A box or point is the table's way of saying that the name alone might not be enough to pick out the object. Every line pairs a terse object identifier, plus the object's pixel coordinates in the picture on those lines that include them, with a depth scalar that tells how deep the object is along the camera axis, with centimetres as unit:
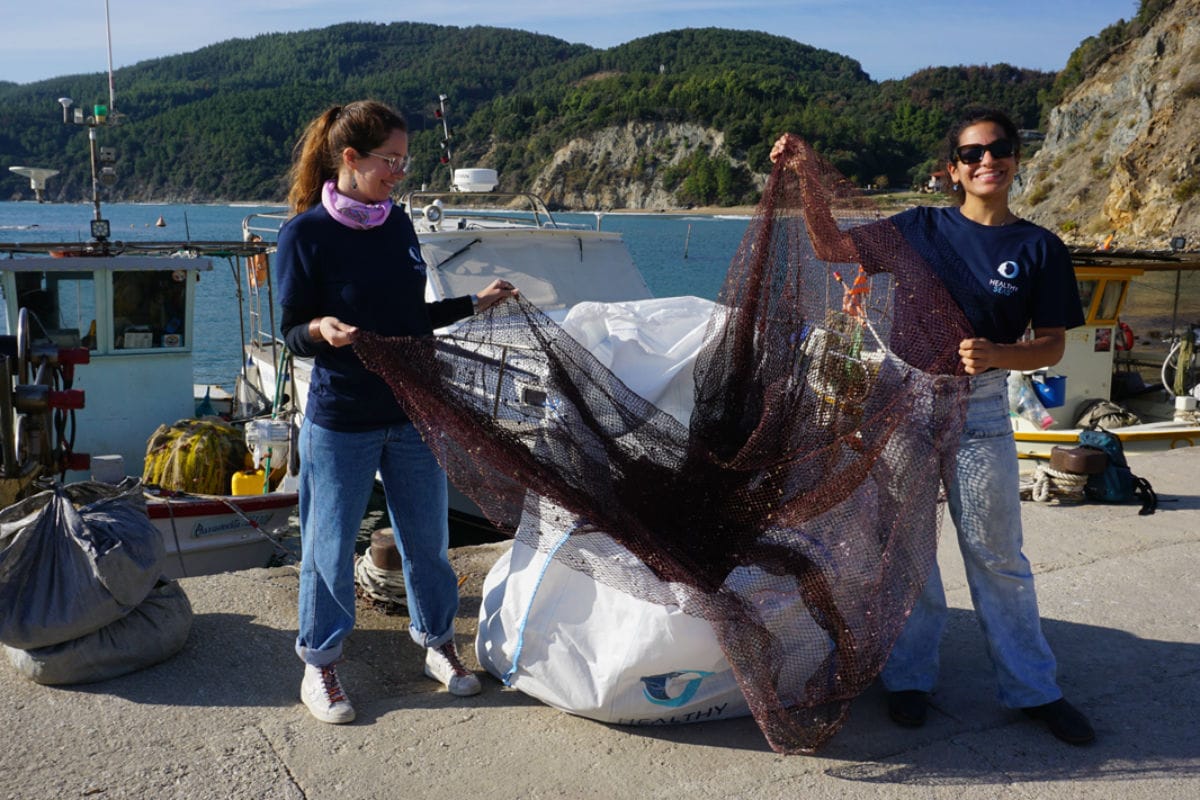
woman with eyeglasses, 316
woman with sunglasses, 325
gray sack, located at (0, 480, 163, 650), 335
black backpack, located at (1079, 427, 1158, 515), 589
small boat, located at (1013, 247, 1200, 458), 923
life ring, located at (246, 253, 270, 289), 1125
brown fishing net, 320
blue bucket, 947
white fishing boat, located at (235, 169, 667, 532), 958
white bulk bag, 318
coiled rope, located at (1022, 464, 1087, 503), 586
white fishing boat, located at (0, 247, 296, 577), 764
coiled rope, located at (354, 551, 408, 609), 419
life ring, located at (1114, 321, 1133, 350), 1130
